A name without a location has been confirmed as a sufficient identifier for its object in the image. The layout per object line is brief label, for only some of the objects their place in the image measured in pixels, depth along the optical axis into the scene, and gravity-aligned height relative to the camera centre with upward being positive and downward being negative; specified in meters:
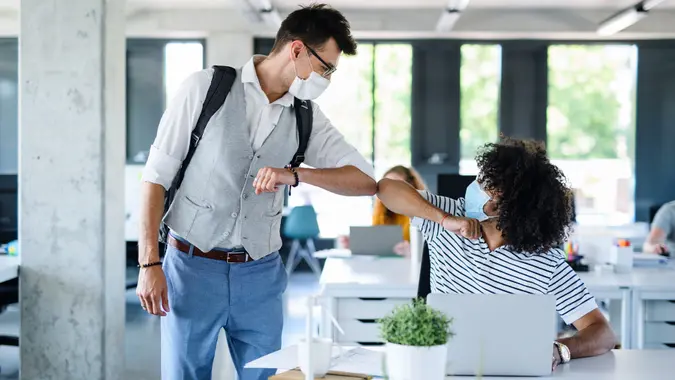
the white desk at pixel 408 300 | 3.88 -0.58
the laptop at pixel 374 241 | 5.18 -0.38
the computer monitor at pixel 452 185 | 4.09 -0.02
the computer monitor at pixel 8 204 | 5.57 -0.18
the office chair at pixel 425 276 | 2.79 -0.32
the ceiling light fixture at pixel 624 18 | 8.34 +1.74
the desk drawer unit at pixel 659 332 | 3.96 -0.71
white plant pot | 1.65 -0.36
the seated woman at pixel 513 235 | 2.50 -0.17
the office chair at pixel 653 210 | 9.76 -0.33
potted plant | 1.65 -0.32
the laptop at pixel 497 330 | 1.96 -0.35
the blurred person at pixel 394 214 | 5.58 -0.24
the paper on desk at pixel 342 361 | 1.96 -0.44
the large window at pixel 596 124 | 10.41 +0.72
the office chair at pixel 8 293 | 5.29 -0.74
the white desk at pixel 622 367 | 2.14 -0.50
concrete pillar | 4.21 -0.04
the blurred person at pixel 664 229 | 5.66 -0.33
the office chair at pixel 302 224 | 9.42 -0.51
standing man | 2.42 -0.04
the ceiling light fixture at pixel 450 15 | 7.92 +1.71
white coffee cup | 1.69 -0.36
